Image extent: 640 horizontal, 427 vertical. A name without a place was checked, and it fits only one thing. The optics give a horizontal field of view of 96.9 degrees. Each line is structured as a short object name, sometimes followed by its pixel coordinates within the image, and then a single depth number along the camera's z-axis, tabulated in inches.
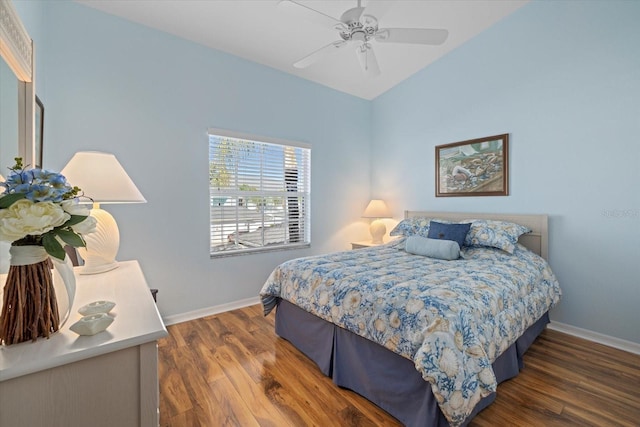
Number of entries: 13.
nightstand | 152.7
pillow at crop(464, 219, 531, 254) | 101.6
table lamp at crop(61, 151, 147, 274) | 57.3
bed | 52.4
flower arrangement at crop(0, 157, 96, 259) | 27.9
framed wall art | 119.6
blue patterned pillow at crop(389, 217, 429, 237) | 126.6
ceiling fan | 75.4
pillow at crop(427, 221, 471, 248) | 108.0
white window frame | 123.1
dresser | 27.4
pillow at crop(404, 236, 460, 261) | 99.6
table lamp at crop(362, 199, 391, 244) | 159.0
